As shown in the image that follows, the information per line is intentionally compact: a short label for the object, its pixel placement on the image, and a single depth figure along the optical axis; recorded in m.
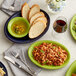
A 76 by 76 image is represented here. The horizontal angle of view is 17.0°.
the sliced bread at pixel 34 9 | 1.73
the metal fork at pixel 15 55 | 1.60
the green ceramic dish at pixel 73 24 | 1.69
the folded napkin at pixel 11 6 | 1.80
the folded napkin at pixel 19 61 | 1.55
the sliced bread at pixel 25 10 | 1.74
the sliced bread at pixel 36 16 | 1.70
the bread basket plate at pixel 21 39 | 1.64
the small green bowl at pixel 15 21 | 1.65
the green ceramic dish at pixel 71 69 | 1.54
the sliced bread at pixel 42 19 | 1.69
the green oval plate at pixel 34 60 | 1.55
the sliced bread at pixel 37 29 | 1.65
